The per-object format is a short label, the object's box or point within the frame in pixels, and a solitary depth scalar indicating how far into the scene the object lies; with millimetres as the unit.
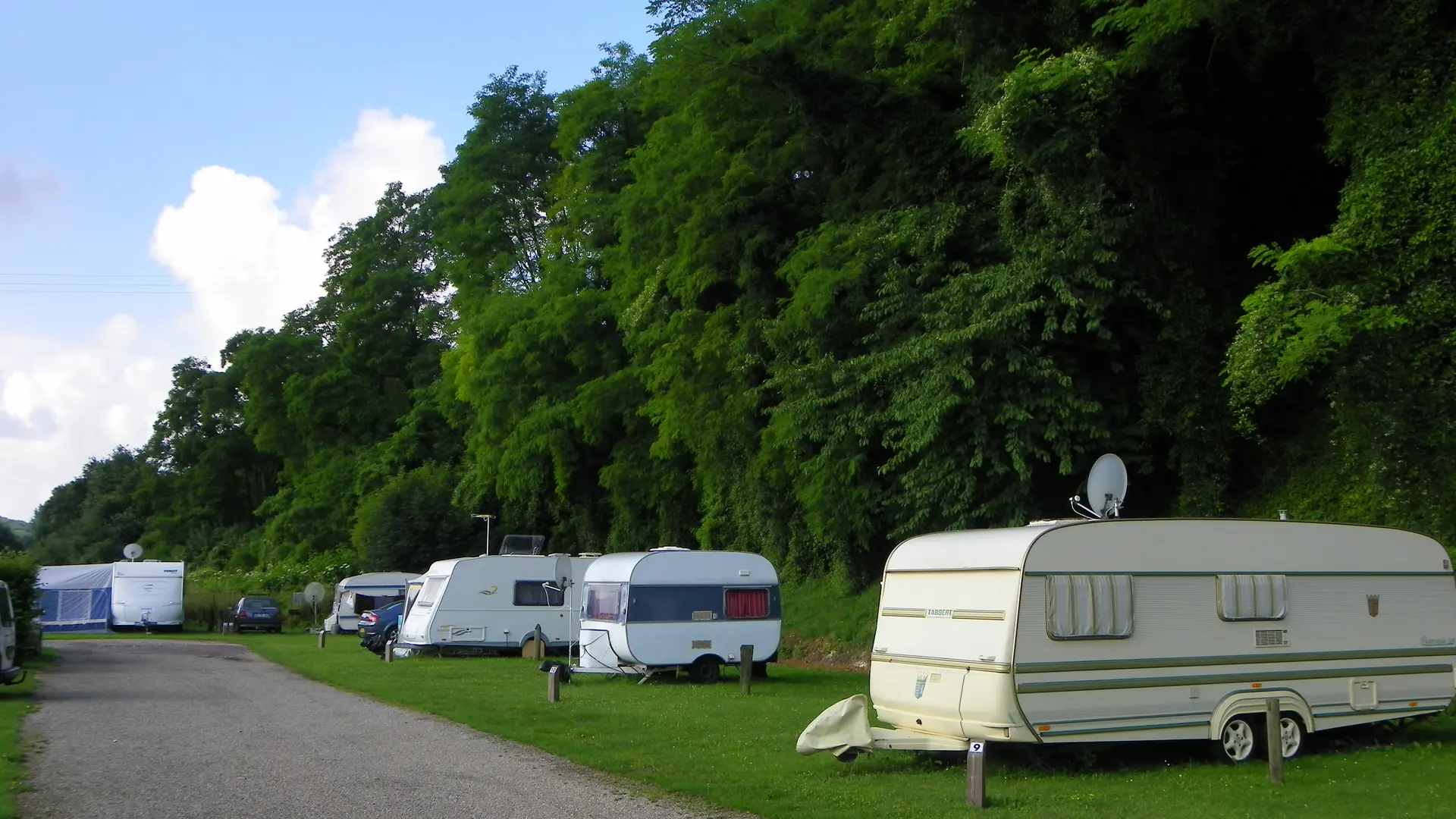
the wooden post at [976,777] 10047
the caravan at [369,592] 40719
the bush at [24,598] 26297
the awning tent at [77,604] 45812
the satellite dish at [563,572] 29000
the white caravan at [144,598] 45000
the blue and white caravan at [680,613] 21422
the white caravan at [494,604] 28281
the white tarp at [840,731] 11703
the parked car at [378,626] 32188
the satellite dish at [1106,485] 14531
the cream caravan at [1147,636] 11367
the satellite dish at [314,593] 45531
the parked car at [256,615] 45469
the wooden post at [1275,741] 11188
